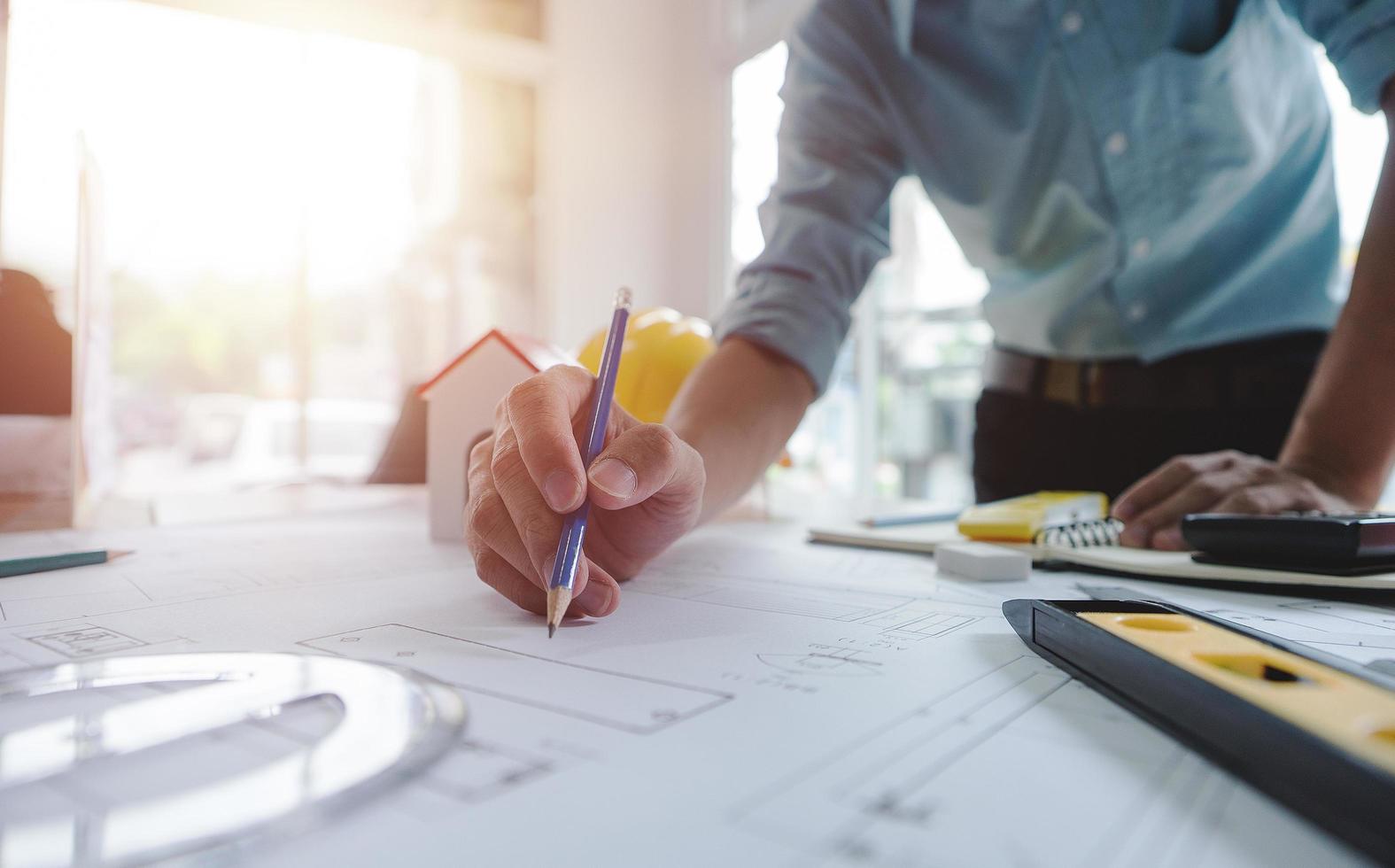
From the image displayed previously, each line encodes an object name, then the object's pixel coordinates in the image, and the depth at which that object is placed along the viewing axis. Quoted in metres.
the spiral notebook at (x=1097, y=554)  0.53
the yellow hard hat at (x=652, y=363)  1.02
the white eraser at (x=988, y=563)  0.59
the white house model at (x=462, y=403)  0.81
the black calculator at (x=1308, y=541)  0.52
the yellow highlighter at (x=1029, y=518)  0.70
